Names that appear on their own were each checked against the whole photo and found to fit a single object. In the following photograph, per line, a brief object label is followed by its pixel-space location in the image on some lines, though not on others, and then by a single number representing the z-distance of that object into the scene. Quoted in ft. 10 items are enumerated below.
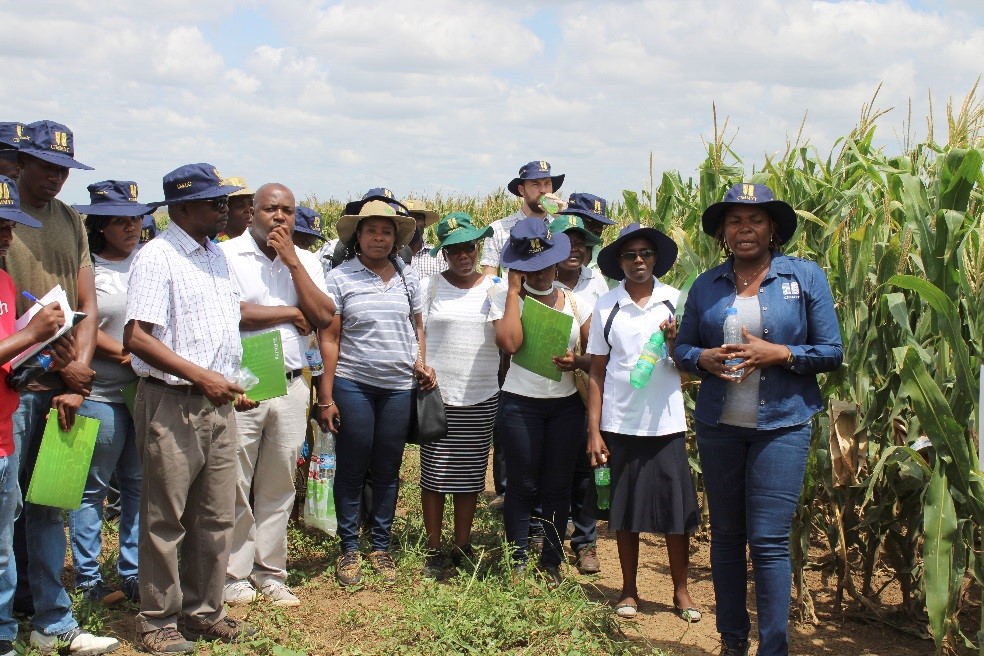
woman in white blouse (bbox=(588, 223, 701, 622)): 16.43
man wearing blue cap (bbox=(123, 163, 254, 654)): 13.67
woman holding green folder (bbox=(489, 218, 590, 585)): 17.46
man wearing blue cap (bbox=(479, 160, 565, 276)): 23.48
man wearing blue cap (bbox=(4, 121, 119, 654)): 13.79
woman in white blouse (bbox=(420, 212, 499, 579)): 18.03
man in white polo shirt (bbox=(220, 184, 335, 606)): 16.37
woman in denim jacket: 13.39
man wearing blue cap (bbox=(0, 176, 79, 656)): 12.04
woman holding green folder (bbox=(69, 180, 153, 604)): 15.46
